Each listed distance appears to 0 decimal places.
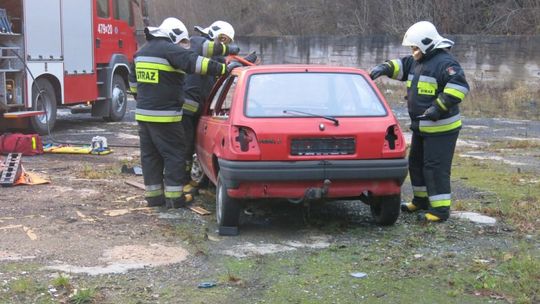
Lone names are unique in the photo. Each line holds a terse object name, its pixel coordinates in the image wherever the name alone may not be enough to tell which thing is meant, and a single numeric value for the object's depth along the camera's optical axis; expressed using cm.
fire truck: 1089
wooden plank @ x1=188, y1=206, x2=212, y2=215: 651
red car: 540
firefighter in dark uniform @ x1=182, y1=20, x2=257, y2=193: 705
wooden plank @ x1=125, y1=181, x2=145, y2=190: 768
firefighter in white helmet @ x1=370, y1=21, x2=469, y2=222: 608
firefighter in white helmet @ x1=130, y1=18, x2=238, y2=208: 642
